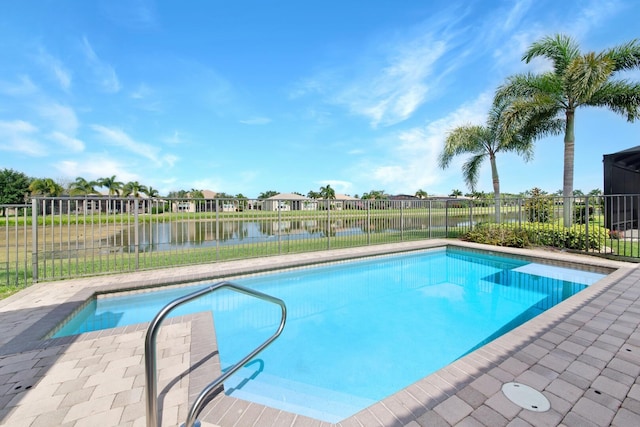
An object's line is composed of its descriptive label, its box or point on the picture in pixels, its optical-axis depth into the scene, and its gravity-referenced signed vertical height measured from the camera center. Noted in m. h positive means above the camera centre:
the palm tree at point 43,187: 37.94 +4.45
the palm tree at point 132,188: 53.44 +5.63
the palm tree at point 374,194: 72.97 +5.19
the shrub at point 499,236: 9.40 -0.98
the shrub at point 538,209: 9.91 +0.02
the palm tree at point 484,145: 11.80 +3.20
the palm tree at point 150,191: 57.04 +5.45
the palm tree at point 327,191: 67.63 +5.48
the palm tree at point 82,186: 47.03 +5.53
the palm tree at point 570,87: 8.22 +4.16
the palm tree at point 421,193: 74.11 +5.23
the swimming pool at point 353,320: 2.91 -1.86
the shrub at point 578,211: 9.11 -0.07
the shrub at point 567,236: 8.08 -0.87
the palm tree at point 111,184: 51.56 +6.31
